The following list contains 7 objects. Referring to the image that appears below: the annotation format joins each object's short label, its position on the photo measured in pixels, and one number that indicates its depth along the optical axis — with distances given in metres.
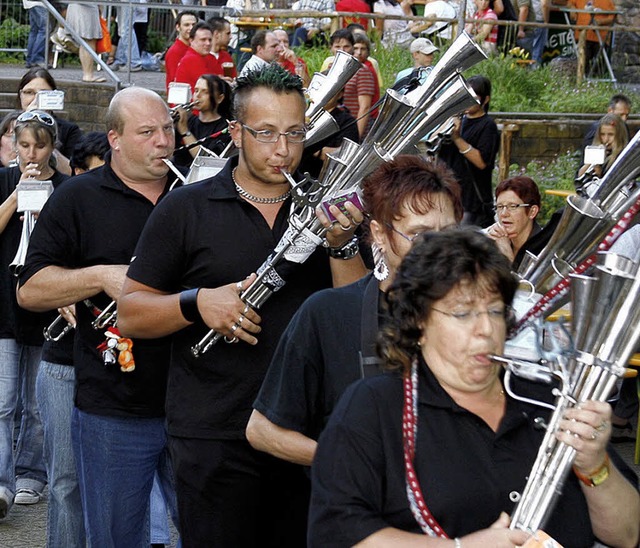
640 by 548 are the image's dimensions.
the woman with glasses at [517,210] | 7.00
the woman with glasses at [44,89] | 8.84
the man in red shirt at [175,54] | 12.88
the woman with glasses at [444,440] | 2.62
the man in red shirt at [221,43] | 12.45
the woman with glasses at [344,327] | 3.28
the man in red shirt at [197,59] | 11.86
